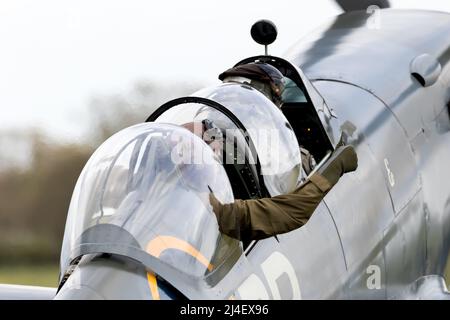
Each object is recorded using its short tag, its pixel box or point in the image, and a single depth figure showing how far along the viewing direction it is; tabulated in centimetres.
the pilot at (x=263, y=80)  1352
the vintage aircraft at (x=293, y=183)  1007
